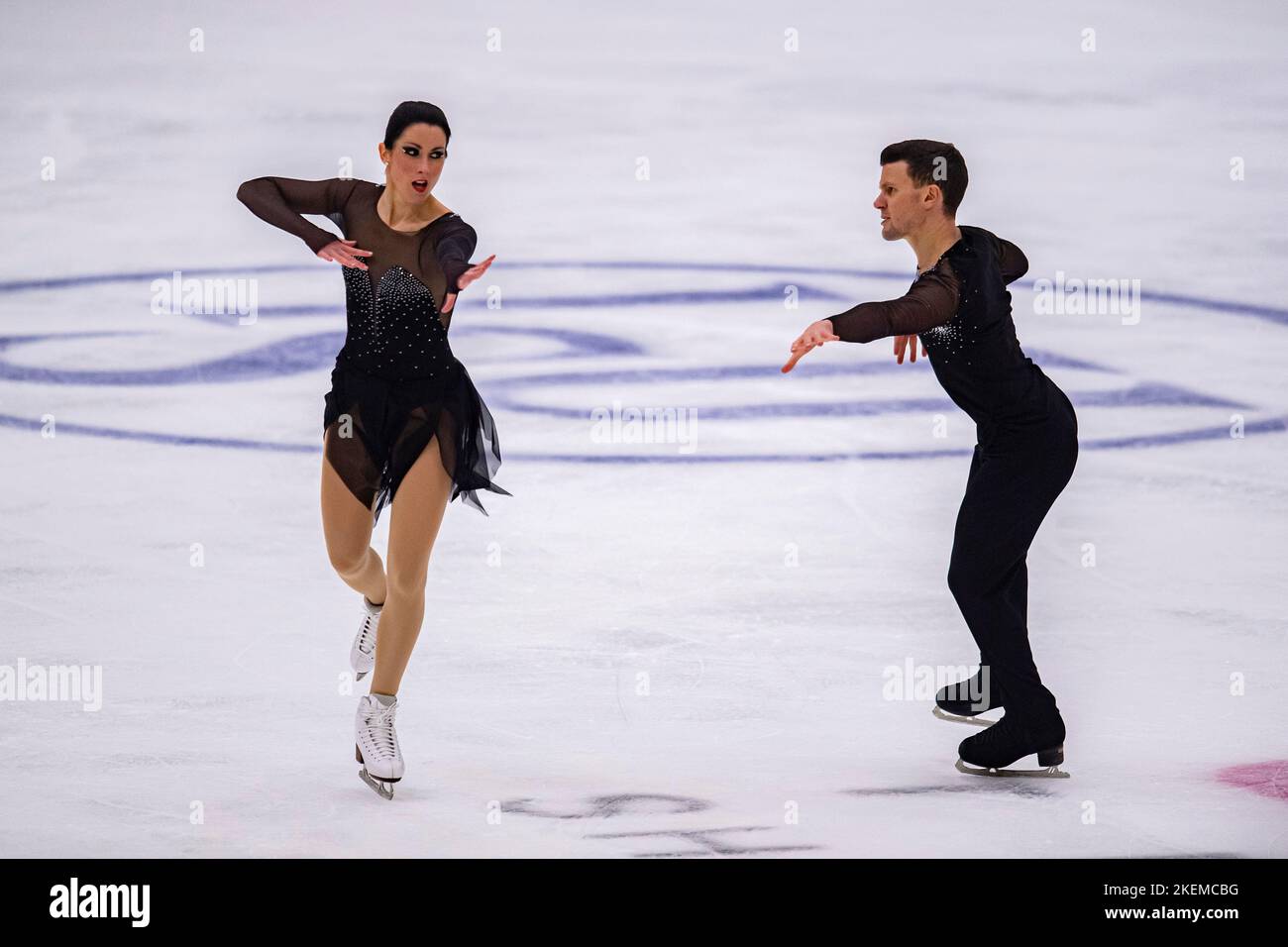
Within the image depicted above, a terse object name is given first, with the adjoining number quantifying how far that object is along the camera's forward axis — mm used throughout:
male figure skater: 7414
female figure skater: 7418
